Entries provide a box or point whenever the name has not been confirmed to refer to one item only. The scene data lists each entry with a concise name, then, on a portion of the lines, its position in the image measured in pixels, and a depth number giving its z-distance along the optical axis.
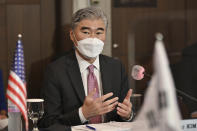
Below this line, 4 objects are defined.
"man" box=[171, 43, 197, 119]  4.96
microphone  3.58
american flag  3.39
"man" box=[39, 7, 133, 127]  3.87
